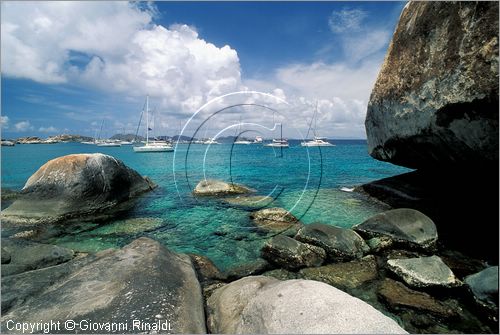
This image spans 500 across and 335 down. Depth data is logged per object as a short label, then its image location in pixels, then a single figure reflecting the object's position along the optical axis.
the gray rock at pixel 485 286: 5.89
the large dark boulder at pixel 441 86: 7.25
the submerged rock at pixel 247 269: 7.94
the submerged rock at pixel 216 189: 19.59
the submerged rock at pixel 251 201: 16.97
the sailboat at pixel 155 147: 69.12
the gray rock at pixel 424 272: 6.65
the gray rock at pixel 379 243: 9.13
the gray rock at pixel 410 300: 5.98
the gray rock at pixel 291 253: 8.23
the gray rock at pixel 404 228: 9.27
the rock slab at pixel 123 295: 4.37
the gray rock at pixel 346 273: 7.30
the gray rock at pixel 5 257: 7.71
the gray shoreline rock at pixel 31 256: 7.23
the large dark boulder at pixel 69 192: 13.54
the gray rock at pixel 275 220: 12.23
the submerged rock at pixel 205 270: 7.77
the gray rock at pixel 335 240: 8.57
